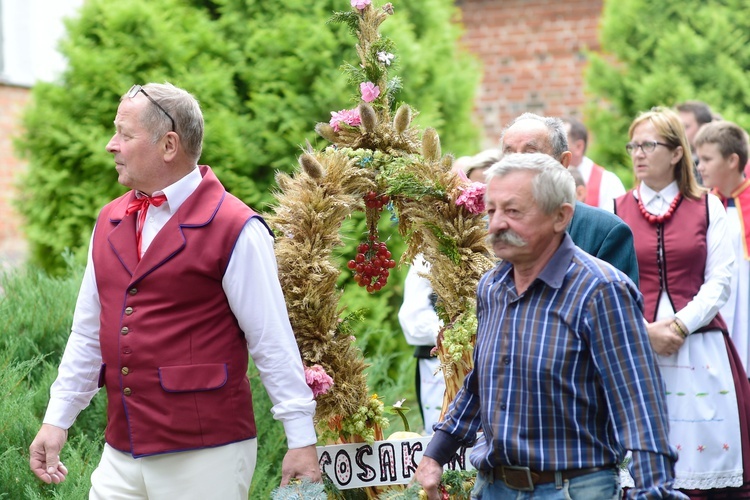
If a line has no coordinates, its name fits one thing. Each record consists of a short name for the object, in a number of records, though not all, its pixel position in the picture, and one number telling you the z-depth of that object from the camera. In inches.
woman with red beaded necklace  355.3
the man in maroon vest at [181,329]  231.8
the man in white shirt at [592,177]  445.6
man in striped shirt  193.2
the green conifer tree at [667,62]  695.2
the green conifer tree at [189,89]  499.5
